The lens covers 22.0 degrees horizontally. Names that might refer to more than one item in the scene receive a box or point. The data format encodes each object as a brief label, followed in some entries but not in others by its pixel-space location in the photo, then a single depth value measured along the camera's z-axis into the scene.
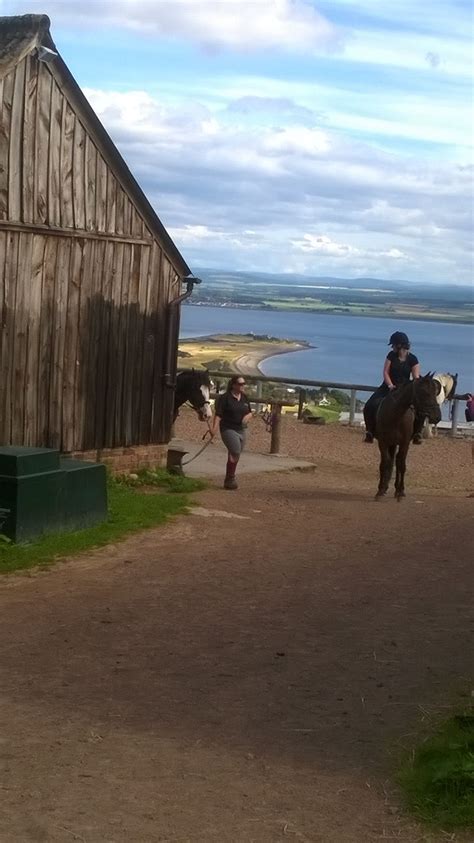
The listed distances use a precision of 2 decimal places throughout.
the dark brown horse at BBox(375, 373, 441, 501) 16.33
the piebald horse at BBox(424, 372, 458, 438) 25.56
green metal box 11.71
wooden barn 14.44
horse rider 17.09
